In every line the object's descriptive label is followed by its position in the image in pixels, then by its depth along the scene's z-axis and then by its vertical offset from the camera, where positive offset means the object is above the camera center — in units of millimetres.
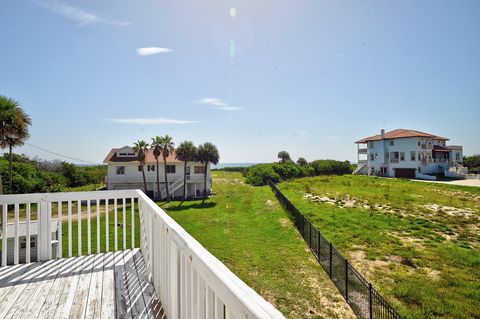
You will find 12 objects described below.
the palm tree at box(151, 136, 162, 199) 27734 +2244
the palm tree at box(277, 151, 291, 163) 52066 +1896
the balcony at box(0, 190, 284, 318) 1075 -1285
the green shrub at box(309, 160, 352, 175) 41812 -527
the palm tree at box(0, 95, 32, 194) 13742 +2486
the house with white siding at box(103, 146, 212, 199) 29719 -1106
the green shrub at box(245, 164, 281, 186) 35938 -1688
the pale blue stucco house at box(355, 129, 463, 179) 37569 +1348
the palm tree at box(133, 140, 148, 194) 27588 +1790
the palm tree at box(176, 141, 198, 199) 28906 +1388
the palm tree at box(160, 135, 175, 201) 27984 +2149
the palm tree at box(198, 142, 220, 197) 29673 +1274
